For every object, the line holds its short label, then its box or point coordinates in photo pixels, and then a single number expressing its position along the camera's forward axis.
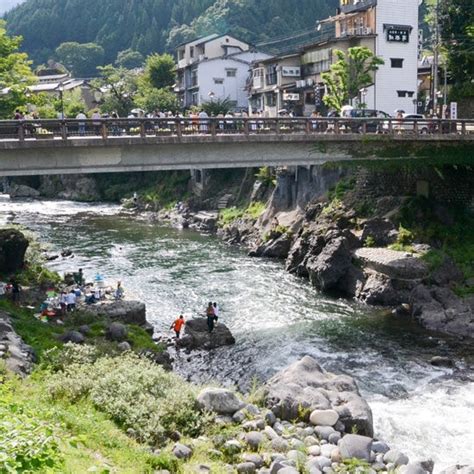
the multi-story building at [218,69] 83.38
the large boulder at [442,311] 29.56
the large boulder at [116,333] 25.37
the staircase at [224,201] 63.09
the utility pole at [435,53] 47.62
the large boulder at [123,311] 28.92
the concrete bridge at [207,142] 29.09
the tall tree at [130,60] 142.25
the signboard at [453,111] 43.06
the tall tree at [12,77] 44.25
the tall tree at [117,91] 85.62
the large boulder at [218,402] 16.98
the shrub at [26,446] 8.57
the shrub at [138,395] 15.81
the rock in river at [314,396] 17.42
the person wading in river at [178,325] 28.72
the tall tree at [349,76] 52.75
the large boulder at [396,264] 34.34
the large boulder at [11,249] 34.50
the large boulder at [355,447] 15.32
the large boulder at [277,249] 46.69
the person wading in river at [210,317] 28.17
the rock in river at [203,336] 27.83
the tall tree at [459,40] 52.75
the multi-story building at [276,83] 67.69
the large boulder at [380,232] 38.81
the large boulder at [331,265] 36.84
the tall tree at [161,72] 90.06
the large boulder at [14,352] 18.89
